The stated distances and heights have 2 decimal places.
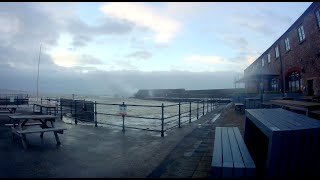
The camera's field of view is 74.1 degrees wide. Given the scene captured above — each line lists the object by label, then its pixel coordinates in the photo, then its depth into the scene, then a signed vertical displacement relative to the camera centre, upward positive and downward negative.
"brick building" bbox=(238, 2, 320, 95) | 12.85 +2.56
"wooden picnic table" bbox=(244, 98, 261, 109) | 14.07 -0.67
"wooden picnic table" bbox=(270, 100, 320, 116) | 6.02 -0.45
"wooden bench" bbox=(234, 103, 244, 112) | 14.17 -0.98
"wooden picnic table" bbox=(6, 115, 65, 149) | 5.33 -1.00
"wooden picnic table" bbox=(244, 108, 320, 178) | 2.74 -0.78
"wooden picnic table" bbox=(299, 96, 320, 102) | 8.83 -0.32
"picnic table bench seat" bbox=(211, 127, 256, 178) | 2.67 -0.94
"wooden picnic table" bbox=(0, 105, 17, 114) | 9.63 -0.75
